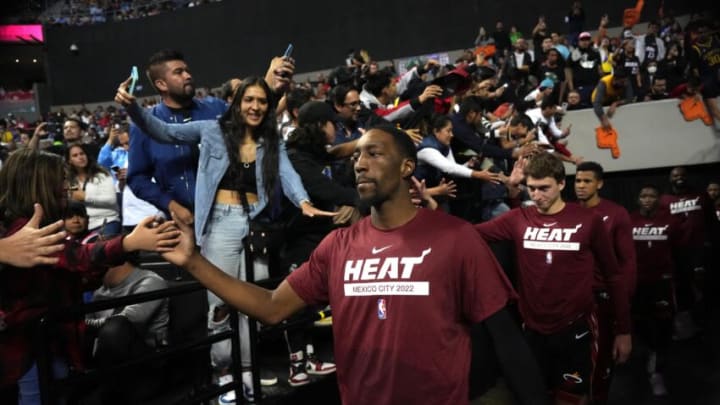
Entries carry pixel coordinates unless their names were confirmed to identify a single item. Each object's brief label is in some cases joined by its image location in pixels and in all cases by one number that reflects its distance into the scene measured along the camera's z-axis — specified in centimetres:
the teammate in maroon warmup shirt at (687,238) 794
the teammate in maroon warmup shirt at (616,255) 450
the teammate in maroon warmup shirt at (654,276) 643
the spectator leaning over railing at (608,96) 1098
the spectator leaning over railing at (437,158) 535
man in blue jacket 387
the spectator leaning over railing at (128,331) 327
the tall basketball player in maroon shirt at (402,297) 218
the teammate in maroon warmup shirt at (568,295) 425
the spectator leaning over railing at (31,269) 248
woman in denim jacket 358
